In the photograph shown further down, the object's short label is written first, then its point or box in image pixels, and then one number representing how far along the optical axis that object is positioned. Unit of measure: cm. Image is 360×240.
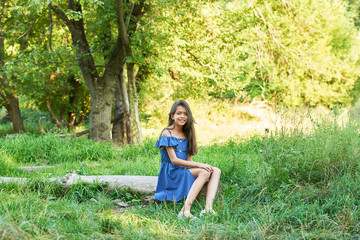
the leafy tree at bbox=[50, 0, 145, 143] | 968
